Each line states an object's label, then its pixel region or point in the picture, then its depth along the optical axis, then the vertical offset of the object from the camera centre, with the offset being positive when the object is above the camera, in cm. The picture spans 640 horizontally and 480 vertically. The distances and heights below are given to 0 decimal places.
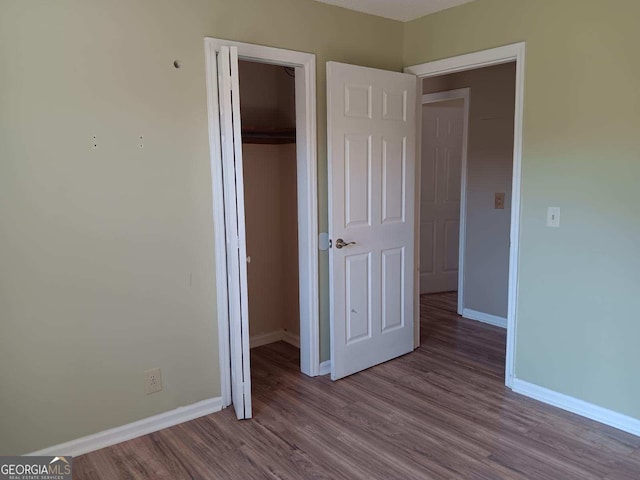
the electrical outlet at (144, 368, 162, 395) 272 -111
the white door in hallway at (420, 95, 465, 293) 550 -19
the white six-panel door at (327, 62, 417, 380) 324 -22
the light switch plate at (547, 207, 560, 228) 291 -24
